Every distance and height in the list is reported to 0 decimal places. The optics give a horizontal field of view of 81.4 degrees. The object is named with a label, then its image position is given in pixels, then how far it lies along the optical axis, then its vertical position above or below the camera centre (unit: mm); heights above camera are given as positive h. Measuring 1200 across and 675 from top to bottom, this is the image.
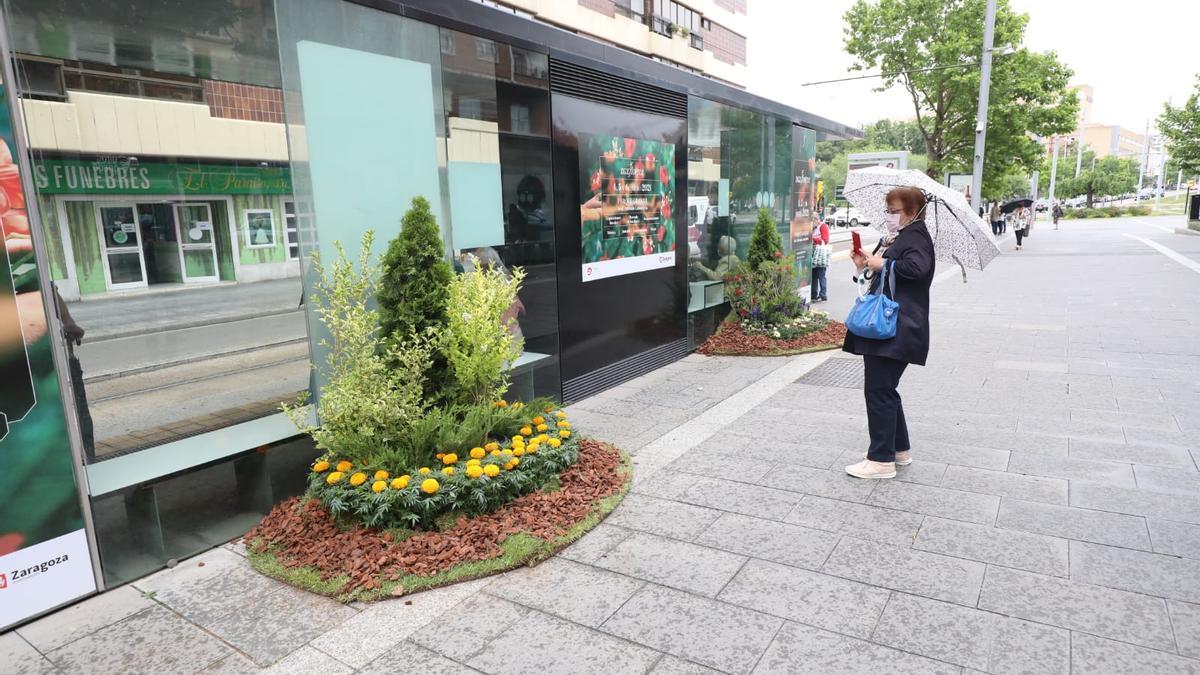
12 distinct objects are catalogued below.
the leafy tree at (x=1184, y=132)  29875 +2768
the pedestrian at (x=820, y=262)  13281 -1036
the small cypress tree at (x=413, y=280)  4344 -374
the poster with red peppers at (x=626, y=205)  7074 +82
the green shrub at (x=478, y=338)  4480 -769
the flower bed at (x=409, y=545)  3531 -1750
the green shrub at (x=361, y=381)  4035 -933
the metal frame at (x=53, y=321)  3072 -416
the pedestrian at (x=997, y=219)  34625 -857
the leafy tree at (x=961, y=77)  25672 +4703
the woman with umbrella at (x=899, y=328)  4410 -772
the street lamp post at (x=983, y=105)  19703 +2813
